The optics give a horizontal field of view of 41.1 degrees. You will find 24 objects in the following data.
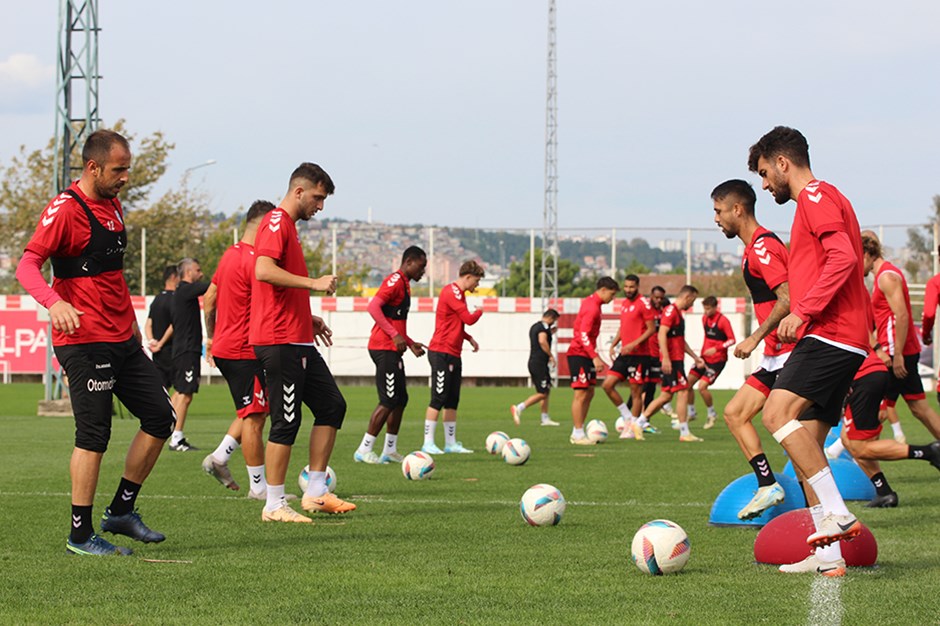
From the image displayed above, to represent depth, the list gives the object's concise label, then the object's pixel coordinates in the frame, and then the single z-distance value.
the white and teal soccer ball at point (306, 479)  10.27
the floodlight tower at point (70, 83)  23.02
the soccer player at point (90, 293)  7.21
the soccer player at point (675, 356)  19.06
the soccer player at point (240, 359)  9.89
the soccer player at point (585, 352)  18.20
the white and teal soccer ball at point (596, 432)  17.81
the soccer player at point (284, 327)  8.86
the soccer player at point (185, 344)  15.75
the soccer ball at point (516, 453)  13.89
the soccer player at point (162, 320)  16.72
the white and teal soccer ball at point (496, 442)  15.12
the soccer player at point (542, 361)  22.30
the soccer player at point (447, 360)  15.74
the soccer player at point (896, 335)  10.28
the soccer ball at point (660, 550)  6.64
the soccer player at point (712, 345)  21.75
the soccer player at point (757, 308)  8.44
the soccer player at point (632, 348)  20.06
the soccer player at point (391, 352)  13.87
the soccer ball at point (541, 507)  8.66
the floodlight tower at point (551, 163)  41.62
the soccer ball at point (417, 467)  12.08
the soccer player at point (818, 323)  6.59
